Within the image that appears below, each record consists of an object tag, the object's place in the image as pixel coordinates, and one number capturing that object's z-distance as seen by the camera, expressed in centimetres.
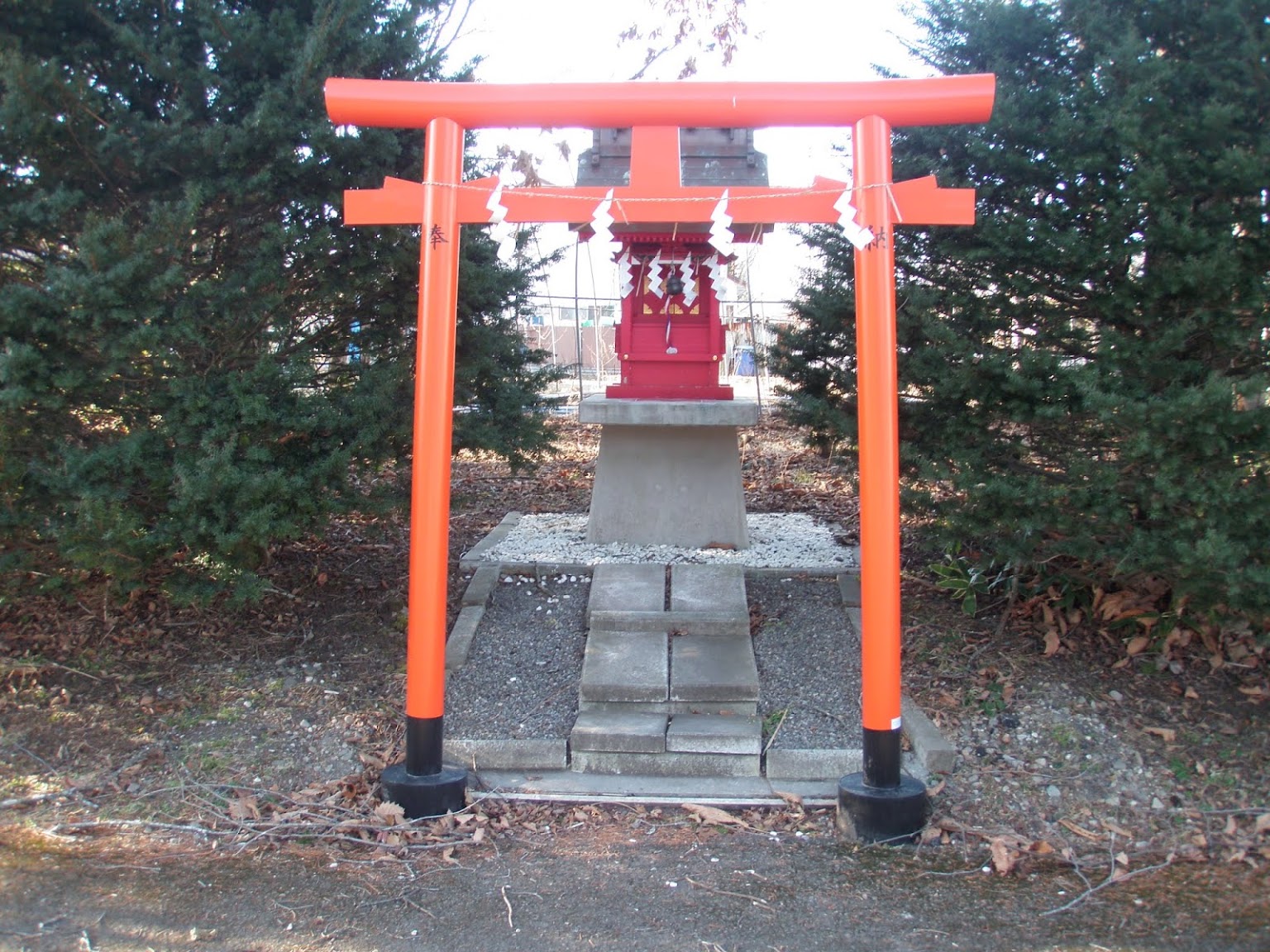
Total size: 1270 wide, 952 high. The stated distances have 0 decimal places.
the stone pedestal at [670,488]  612
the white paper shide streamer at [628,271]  614
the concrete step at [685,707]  439
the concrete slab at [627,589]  506
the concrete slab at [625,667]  442
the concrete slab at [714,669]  441
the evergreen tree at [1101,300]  396
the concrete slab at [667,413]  571
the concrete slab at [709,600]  493
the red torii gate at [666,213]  359
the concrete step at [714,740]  416
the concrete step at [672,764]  414
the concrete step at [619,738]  415
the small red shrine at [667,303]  584
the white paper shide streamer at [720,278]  489
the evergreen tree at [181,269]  402
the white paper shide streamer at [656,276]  612
